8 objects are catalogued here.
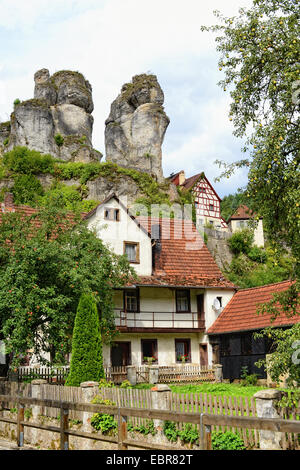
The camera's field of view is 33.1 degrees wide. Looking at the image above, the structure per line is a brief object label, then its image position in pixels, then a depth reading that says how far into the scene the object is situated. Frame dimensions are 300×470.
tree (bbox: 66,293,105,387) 17.64
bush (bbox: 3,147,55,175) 52.16
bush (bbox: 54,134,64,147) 62.00
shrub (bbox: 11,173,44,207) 48.91
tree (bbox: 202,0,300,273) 10.82
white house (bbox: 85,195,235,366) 28.12
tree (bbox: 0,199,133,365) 16.12
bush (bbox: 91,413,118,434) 11.02
